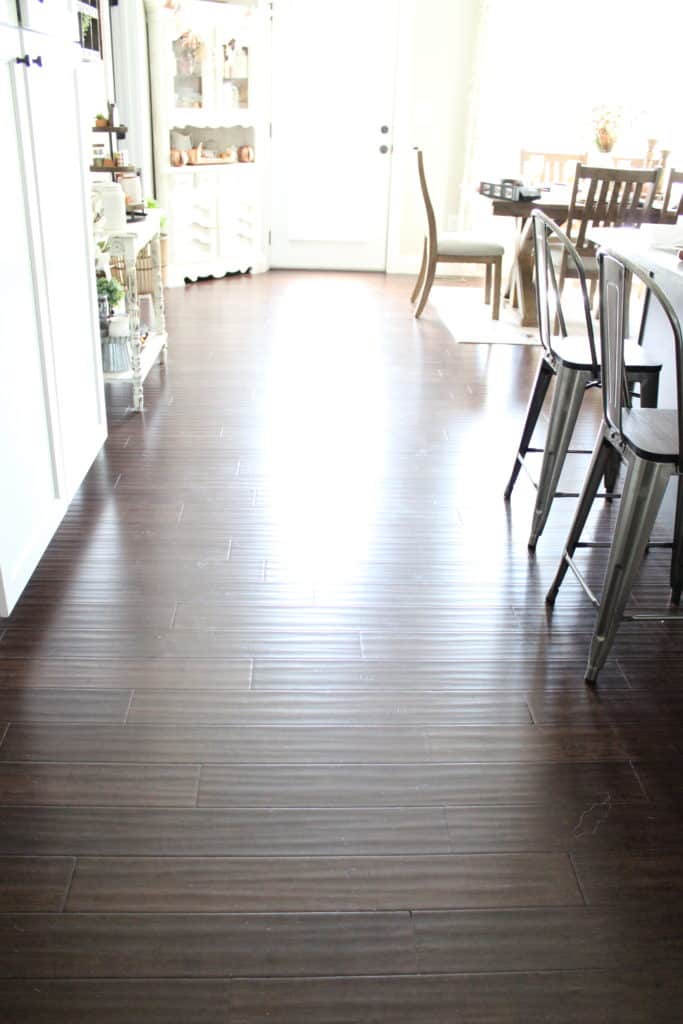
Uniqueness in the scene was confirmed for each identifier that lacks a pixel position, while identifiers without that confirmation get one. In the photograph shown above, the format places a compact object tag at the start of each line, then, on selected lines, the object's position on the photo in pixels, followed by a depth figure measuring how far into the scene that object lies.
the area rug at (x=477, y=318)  5.39
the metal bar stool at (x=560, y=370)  2.62
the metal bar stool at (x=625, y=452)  2.04
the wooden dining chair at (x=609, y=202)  5.00
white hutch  6.06
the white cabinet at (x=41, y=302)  2.35
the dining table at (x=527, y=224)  5.34
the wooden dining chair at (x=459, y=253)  5.66
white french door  6.66
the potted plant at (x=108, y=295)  3.84
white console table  3.71
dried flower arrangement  5.94
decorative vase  5.95
